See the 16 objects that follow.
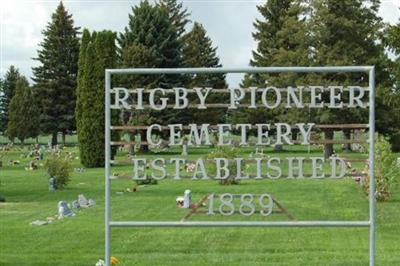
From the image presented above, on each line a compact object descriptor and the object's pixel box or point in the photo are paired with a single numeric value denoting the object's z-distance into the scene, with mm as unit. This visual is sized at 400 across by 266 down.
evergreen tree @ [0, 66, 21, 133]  76188
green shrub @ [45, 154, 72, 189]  23406
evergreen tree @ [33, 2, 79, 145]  61188
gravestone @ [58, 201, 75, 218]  15609
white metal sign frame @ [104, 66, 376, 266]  7961
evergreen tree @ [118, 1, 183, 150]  48750
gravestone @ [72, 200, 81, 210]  17075
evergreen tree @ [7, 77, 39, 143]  63875
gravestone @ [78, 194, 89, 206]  17602
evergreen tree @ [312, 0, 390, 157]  43969
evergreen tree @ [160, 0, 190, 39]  64812
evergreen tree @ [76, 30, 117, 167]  36312
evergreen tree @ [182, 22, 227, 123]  52062
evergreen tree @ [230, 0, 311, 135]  44812
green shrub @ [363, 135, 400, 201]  19109
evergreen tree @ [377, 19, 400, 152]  32750
